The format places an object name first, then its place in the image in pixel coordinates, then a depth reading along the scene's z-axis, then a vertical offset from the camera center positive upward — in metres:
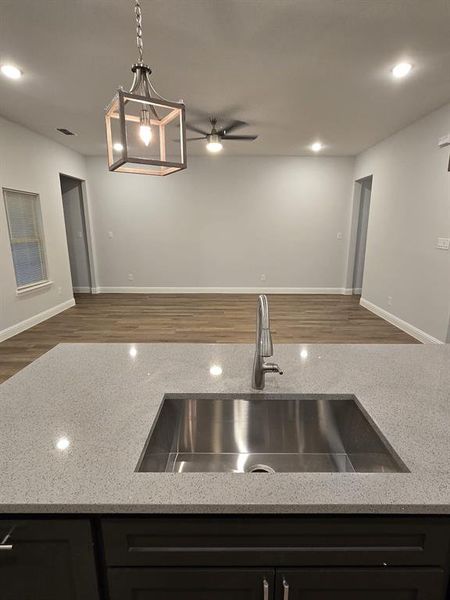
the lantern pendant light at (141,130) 1.01 +0.36
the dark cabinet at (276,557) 0.68 -0.70
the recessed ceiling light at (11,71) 2.67 +1.34
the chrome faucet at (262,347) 1.00 -0.35
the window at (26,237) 4.25 -0.07
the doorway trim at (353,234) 6.13 -0.05
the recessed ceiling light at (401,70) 2.62 +1.32
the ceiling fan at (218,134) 3.99 +1.21
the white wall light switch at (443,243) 3.51 -0.13
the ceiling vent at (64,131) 4.36 +1.38
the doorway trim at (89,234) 6.19 -0.04
